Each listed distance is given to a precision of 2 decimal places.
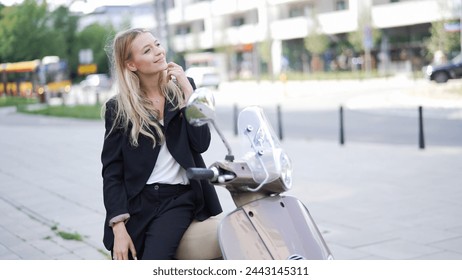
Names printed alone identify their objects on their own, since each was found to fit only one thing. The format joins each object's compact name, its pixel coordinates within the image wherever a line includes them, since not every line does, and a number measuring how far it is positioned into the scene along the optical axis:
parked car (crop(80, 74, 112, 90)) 34.15
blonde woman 2.81
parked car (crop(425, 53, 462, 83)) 27.11
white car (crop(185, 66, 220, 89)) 38.20
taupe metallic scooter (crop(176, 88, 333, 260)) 2.51
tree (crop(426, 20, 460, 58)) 31.05
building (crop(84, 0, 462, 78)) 39.56
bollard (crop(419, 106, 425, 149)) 10.77
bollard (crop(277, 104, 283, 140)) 13.64
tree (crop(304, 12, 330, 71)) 44.69
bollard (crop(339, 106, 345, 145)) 12.06
